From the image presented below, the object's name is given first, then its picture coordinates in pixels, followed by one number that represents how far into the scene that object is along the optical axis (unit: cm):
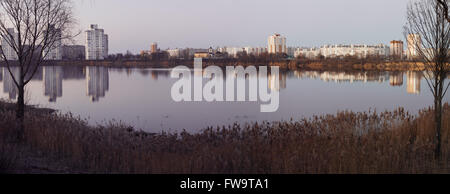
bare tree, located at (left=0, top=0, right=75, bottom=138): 954
